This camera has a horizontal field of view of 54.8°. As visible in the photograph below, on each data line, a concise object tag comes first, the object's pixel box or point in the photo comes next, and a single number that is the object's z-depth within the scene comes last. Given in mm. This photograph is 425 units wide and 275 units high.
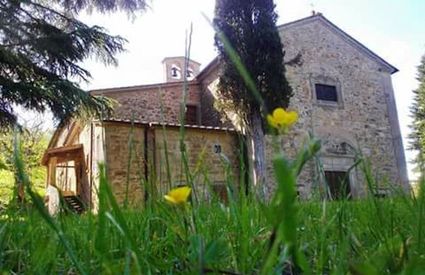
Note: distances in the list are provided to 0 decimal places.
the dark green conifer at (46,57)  7953
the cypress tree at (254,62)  11570
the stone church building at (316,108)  13180
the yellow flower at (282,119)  403
